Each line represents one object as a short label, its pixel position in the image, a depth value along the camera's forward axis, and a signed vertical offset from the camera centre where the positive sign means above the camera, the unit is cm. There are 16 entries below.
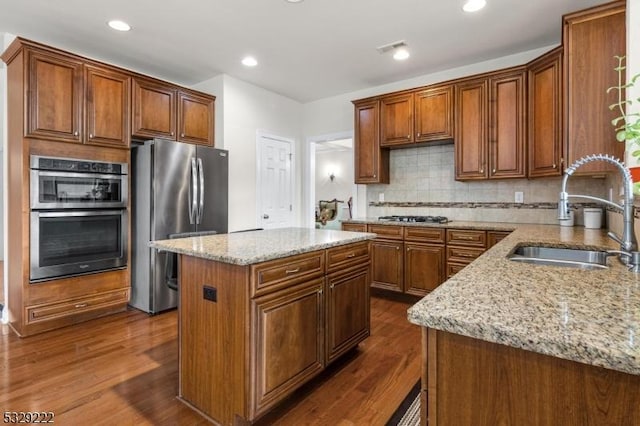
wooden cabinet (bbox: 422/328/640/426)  66 -38
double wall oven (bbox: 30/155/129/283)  285 -4
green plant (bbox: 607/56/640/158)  129 +31
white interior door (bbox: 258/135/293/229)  471 +44
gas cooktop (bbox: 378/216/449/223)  377 -7
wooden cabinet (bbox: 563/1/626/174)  226 +94
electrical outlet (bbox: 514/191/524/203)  361 +17
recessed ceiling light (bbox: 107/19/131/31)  293 +167
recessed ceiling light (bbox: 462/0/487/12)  262 +165
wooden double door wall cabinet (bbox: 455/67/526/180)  333 +89
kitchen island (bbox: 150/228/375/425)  164 -58
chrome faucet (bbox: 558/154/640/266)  134 +0
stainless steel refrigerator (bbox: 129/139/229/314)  337 +9
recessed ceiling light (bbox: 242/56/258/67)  371 +171
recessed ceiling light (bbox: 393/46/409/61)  344 +167
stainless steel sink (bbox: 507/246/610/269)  167 -24
